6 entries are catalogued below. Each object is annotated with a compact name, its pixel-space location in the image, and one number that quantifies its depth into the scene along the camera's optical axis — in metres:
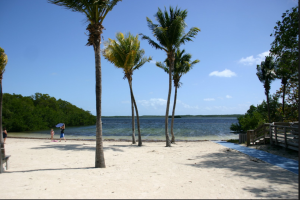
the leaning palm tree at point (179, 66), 19.03
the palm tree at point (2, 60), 12.12
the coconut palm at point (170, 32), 15.16
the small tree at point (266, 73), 21.45
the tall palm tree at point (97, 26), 7.69
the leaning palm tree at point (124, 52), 15.95
